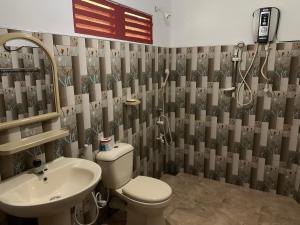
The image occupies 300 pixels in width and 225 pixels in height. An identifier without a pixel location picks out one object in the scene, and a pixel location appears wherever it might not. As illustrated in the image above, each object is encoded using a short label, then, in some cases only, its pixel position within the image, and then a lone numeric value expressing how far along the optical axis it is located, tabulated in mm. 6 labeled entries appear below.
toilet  1893
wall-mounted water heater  2369
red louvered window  1793
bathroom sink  1166
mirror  1332
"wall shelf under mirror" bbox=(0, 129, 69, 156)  1300
